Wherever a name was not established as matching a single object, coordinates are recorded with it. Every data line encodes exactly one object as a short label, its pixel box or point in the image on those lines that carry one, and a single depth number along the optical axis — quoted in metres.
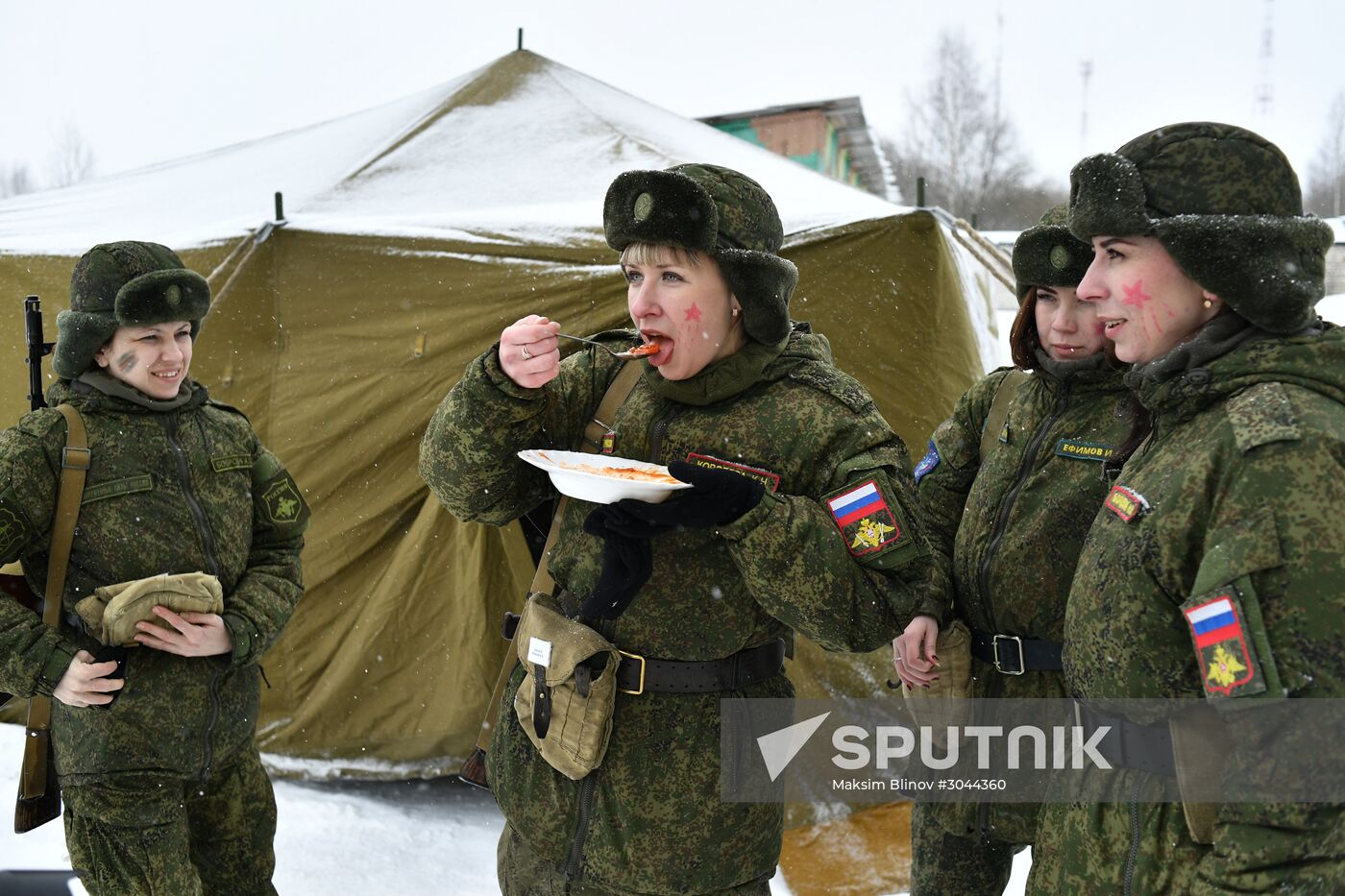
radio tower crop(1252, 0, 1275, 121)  27.03
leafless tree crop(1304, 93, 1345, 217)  26.23
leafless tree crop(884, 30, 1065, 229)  27.89
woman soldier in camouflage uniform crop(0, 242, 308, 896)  2.35
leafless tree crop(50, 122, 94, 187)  38.31
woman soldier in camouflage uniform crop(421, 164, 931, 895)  1.85
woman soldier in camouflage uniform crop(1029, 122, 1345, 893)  1.32
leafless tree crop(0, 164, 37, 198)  38.91
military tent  3.93
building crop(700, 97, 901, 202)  18.95
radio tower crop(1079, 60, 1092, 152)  33.84
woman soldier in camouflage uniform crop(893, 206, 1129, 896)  2.23
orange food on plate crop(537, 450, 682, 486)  1.70
